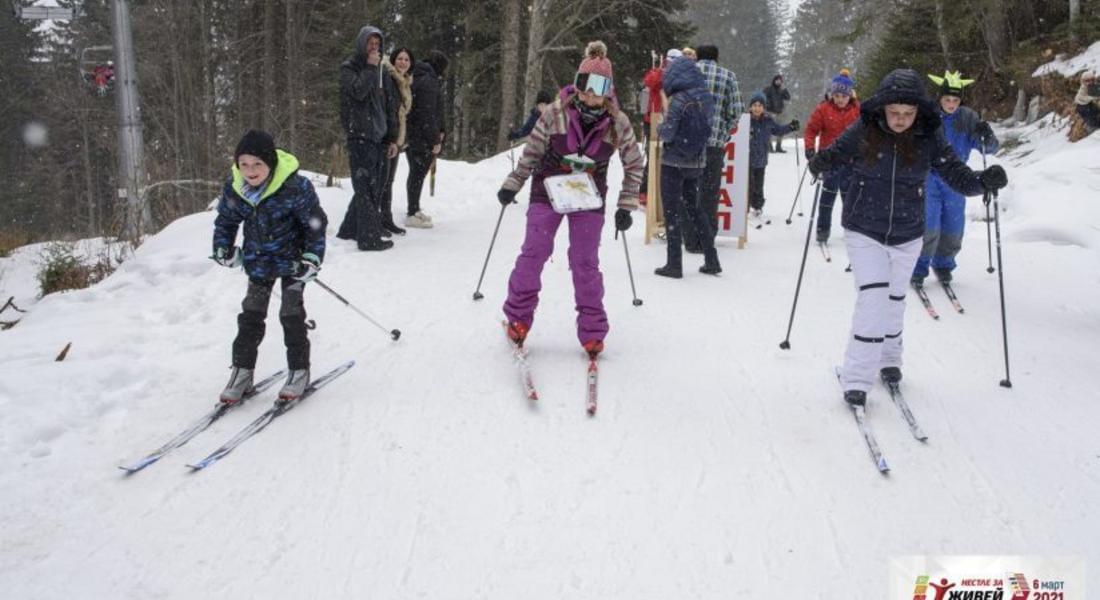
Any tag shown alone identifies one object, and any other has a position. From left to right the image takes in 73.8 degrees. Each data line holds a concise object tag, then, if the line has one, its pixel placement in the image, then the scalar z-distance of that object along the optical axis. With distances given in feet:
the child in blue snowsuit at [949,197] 20.70
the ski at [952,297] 21.23
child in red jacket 28.60
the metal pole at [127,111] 34.78
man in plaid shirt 25.70
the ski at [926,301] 20.72
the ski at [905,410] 13.57
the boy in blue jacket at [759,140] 35.19
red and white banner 29.19
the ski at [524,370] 15.01
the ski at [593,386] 14.53
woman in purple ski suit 16.21
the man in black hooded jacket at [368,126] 24.79
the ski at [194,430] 12.55
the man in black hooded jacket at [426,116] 28.48
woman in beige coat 27.32
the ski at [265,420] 12.78
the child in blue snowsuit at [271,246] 14.39
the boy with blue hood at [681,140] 23.13
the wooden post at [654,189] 29.53
